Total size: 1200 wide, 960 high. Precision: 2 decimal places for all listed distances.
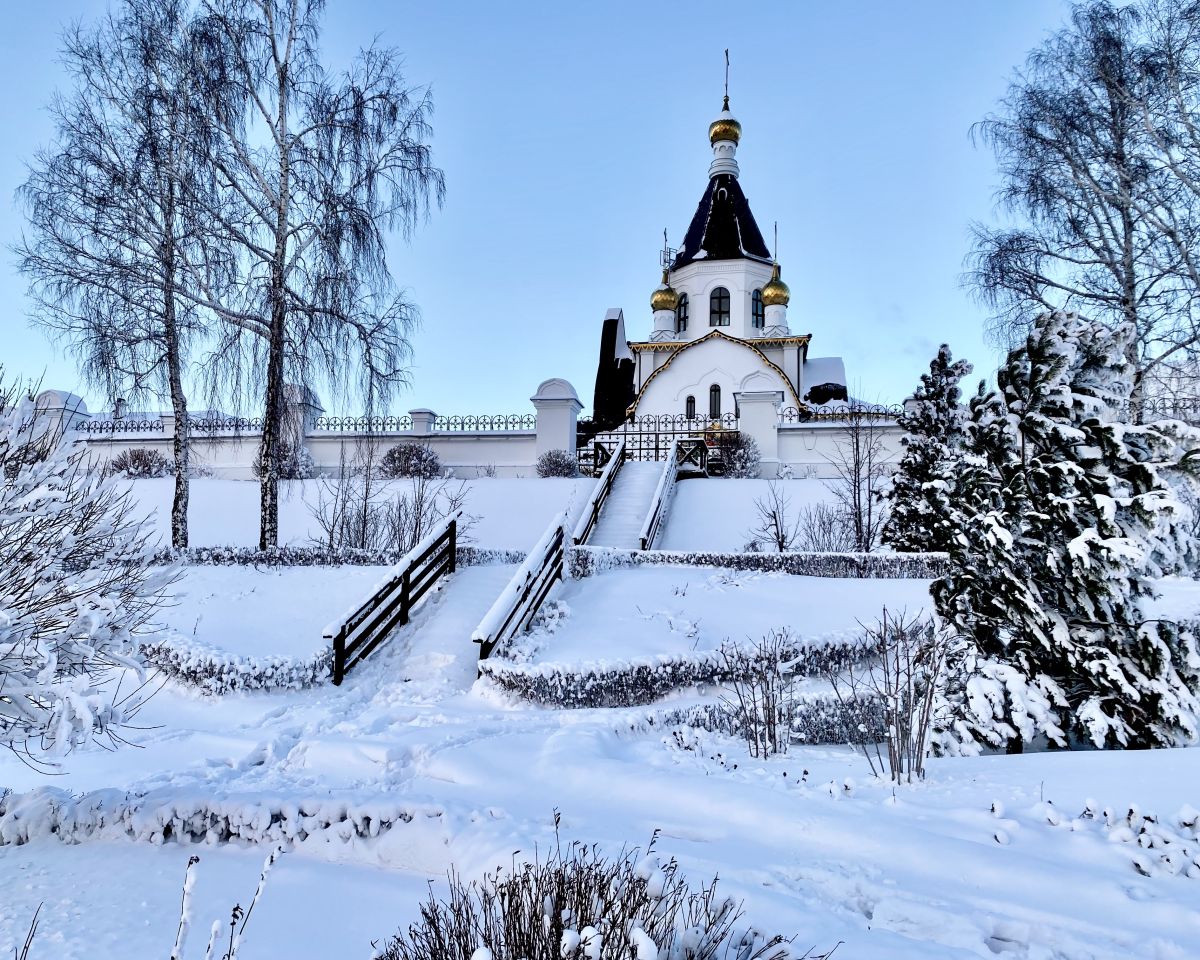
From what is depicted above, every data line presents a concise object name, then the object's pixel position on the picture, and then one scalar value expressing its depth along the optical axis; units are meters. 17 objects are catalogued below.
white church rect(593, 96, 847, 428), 33.31
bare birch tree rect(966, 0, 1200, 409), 12.79
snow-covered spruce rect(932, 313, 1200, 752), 5.55
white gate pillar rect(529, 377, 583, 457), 20.95
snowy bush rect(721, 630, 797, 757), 6.02
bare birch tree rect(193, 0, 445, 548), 13.41
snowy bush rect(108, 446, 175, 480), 20.91
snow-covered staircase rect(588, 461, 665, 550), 15.01
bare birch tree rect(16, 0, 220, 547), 12.88
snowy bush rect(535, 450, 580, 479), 20.41
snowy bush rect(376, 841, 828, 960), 2.14
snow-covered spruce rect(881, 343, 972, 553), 12.91
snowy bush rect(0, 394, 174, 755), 3.65
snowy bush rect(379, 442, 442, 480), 20.00
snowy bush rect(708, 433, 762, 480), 20.12
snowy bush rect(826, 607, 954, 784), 4.97
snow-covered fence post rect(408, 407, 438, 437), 21.50
